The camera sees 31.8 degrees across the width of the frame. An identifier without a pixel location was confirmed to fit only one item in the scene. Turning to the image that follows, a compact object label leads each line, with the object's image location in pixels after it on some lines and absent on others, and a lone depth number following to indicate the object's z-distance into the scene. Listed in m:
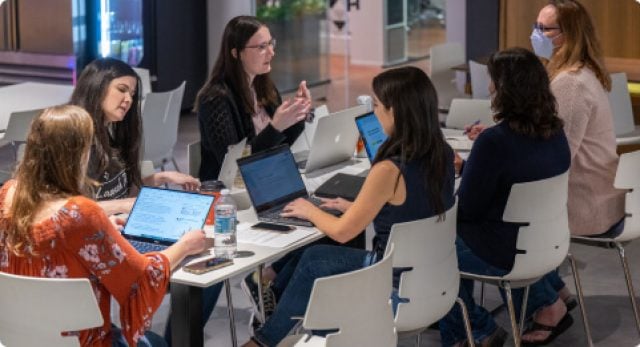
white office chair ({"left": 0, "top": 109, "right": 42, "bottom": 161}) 5.98
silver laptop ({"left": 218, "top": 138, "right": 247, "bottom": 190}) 4.81
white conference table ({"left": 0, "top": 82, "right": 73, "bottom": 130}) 6.92
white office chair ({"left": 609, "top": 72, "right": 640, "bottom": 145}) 6.51
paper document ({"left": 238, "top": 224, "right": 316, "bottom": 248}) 3.93
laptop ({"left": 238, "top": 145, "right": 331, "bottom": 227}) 4.20
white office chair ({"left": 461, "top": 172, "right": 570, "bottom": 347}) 4.30
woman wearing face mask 4.90
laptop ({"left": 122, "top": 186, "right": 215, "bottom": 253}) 3.87
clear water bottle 3.81
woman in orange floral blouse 3.22
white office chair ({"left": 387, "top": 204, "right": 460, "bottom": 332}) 3.74
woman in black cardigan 5.07
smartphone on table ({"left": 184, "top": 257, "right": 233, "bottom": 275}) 3.61
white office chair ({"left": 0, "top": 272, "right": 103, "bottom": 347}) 3.18
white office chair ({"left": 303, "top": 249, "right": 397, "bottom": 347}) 3.16
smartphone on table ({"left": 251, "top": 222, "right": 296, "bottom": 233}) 4.10
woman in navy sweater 4.38
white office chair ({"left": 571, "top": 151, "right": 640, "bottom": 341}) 4.82
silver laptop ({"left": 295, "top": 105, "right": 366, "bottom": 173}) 5.14
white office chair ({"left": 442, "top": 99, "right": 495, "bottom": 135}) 6.39
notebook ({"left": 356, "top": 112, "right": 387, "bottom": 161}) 5.22
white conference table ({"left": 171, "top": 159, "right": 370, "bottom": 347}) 3.56
